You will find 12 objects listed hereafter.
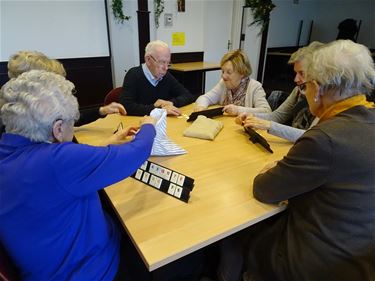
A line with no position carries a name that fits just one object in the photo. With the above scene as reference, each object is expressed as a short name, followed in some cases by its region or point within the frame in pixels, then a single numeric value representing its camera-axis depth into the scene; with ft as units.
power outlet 13.36
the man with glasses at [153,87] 6.08
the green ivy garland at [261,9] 14.69
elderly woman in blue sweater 2.19
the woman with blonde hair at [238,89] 6.15
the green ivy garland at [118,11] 11.46
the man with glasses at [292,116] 4.57
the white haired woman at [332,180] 2.48
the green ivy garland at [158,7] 12.73
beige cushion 4.66
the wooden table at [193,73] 12.82
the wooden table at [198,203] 2.46
